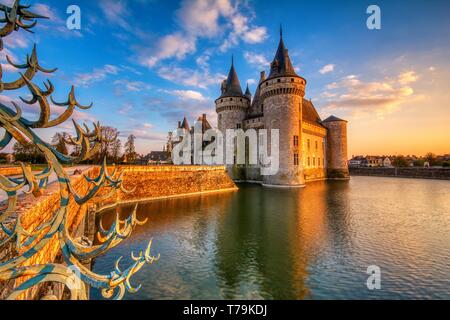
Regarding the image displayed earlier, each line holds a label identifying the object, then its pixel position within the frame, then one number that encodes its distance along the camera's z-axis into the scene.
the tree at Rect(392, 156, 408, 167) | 72.81
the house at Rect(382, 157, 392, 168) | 98.38
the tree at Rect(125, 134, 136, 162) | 49.16
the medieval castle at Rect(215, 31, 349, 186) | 30.03
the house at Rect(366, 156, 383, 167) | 103.79
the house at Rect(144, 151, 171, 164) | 74.72
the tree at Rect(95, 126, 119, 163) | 36.34
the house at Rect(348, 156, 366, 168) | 110.34
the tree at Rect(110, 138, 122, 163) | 42.23
